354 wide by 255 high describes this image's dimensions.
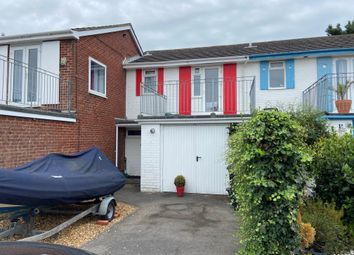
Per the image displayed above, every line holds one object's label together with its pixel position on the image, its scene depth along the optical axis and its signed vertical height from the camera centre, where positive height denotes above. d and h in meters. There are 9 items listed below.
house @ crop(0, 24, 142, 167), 7.98 +1.65
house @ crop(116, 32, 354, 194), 10.98 +1.78
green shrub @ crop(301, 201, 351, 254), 4.67 -1.50
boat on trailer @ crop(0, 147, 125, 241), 5.29 -1.06
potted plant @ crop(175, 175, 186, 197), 10.62 -1.78
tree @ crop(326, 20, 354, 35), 28.91 +10.72
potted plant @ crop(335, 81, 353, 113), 10.01 +1.23
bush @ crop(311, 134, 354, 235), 5.48 -0.69
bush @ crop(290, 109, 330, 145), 7.95 +0.35
